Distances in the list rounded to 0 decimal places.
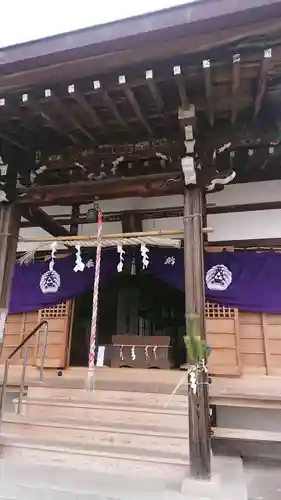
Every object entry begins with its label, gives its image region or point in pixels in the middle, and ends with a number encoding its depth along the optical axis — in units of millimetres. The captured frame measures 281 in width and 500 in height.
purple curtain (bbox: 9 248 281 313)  5473
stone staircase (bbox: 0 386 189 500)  3223
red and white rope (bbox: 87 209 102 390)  3682
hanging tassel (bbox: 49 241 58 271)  4753
